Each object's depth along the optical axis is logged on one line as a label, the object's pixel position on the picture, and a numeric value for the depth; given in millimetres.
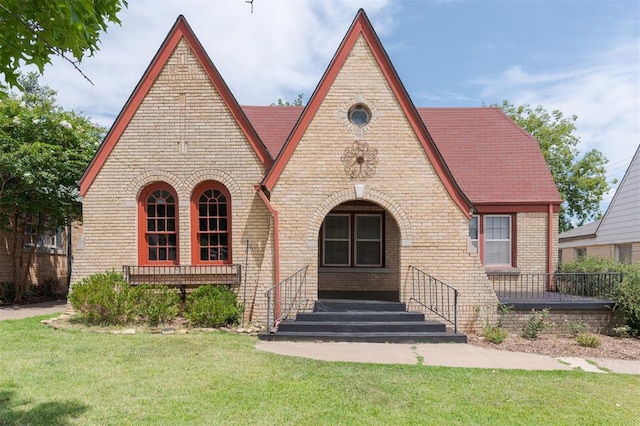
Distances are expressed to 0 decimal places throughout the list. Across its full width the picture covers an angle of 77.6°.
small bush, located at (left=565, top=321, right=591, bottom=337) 9570
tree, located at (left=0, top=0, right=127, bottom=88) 3375
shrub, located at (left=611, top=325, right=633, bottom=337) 9514
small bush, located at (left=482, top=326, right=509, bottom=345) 8773
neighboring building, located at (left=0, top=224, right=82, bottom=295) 15047
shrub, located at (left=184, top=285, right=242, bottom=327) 9508
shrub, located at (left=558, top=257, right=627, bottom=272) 11852
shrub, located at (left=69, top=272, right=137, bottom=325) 9578
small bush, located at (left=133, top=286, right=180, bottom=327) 9711
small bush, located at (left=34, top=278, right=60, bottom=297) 15992
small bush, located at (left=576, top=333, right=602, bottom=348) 8586
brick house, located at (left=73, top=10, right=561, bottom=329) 9891
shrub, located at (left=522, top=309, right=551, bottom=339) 9320
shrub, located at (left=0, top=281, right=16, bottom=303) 14372
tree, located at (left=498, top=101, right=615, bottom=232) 29500
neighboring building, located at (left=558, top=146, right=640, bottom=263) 16078
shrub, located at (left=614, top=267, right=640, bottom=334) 9508
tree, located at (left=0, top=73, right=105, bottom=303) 12227
